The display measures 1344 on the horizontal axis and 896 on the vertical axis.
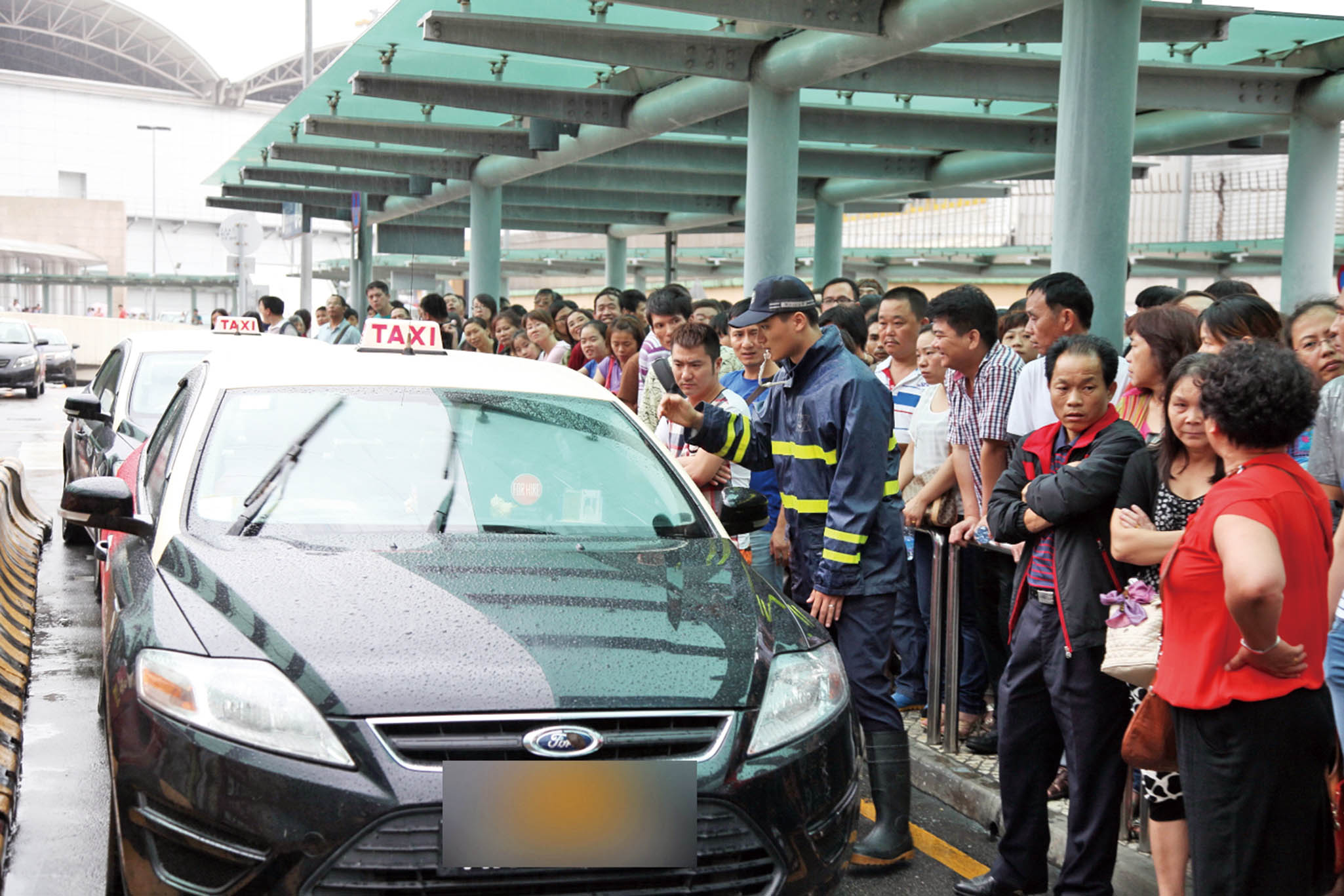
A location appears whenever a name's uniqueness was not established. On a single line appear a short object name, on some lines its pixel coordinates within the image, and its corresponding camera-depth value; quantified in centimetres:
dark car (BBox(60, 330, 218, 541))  819
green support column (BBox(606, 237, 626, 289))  3186
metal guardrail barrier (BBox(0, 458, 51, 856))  540
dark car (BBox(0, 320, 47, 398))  2808
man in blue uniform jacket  441
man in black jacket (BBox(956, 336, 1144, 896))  387
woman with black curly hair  315
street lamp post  6525
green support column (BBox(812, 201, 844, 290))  2397
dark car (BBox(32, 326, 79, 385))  3269
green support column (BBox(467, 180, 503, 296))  2088
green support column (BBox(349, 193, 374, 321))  2497
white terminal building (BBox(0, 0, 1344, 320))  4351
